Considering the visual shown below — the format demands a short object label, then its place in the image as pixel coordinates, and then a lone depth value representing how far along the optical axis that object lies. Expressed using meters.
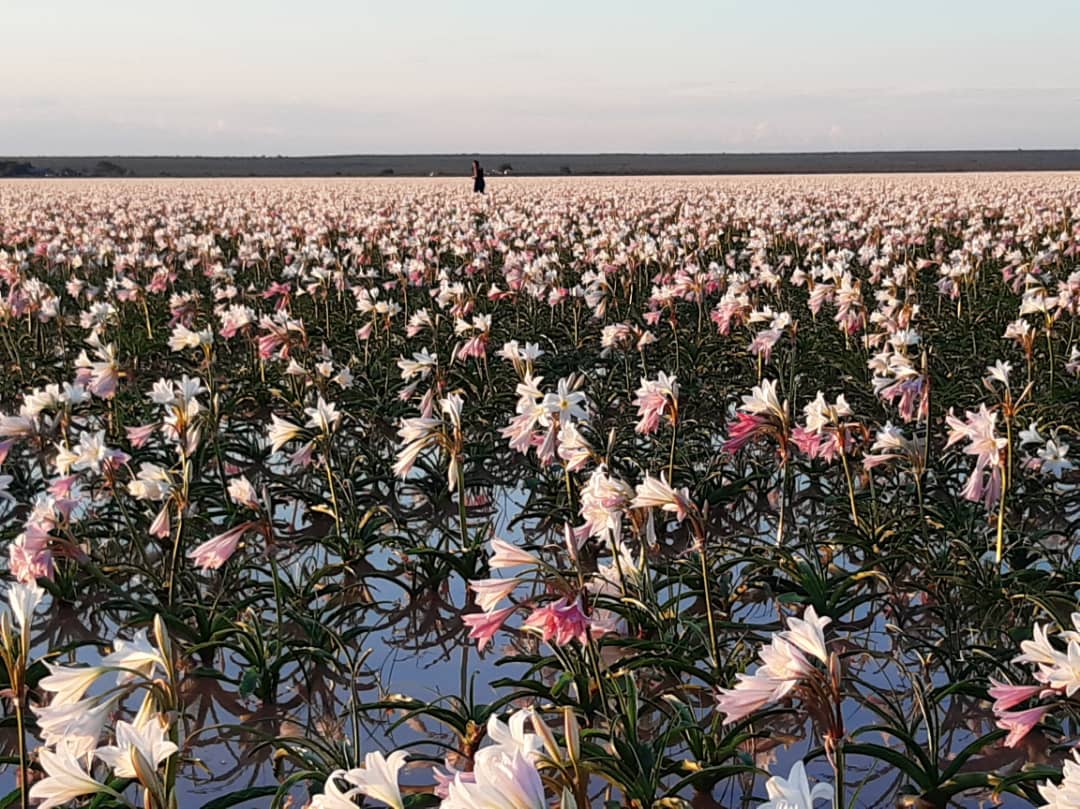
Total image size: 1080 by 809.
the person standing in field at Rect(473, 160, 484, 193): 40.72
